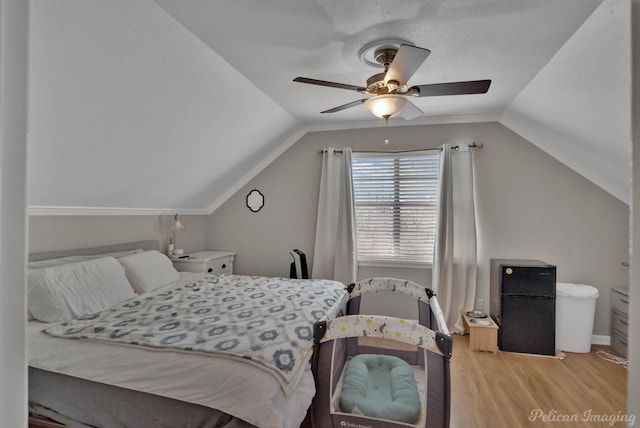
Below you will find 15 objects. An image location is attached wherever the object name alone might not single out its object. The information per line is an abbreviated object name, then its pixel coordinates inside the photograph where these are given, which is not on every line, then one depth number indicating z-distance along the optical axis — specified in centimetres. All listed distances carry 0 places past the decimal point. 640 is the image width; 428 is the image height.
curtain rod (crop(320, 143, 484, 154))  341
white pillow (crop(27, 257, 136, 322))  201
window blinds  362
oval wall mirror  411
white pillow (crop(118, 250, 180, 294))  269
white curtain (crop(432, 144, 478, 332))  338
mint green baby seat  152
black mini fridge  292
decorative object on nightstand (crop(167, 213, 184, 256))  359
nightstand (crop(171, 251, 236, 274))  347
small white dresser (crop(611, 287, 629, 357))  290
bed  140
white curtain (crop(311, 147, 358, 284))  369
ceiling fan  171
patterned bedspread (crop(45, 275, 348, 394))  157
